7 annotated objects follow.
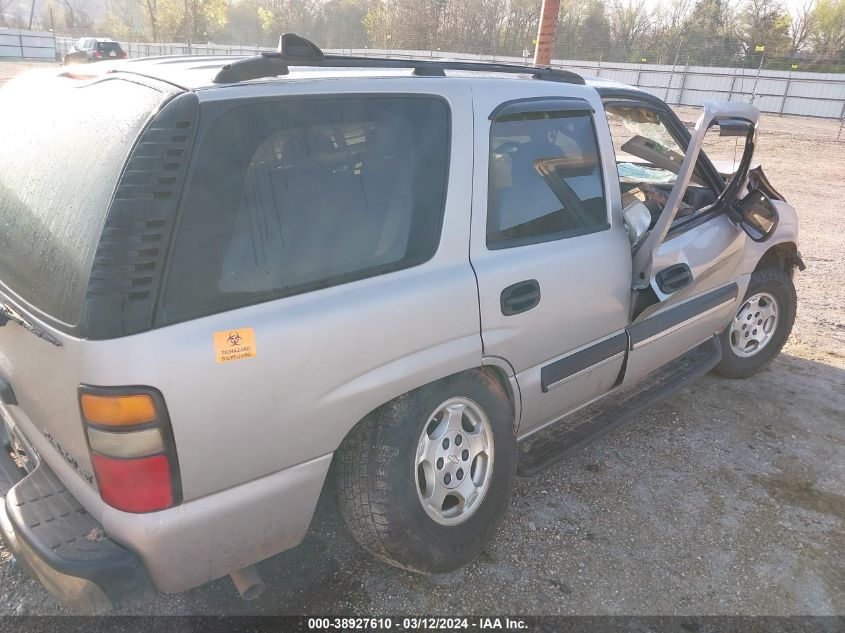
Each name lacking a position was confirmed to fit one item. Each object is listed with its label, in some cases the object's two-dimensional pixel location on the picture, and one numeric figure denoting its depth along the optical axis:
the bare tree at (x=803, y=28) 43.72
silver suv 1.64
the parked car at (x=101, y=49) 31.00
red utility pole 9.70
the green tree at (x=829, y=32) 41.69
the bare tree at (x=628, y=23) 47.09
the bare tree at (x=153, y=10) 50.66
